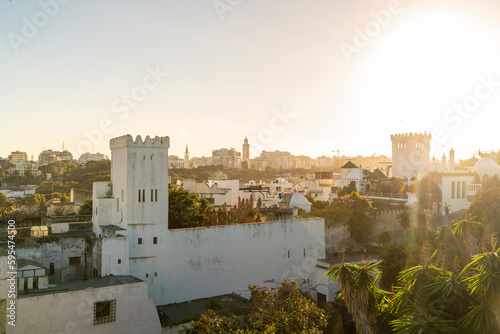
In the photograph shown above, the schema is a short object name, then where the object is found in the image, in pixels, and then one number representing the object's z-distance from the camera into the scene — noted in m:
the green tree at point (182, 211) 21.38
